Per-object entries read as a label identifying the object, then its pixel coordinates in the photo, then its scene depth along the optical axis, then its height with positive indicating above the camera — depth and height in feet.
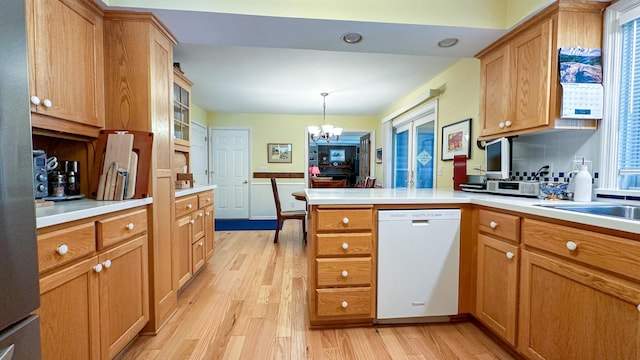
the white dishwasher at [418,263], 5.90 -2.00
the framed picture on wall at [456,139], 8.84 +1.15
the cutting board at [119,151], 5.26 +0.38
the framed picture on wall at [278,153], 18.71 +1.26
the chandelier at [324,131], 15.20 +2.36
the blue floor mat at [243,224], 16.06 -3.36
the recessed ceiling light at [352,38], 6.37 +3.21
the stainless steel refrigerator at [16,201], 1.88 -0.23
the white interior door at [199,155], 16.12 +0.98
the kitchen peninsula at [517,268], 3.40 -1.60
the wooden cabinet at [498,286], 4.89 -2.23
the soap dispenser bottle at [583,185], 5.21 -0.23
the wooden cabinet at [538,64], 5.29 +2.38
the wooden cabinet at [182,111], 8.63 +2.02
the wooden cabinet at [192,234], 7.13 -1.92
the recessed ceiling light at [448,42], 6.64 +3.26
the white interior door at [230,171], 18.43 +0.00
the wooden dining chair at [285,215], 12.74 -2.06
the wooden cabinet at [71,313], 3.36 -1.94
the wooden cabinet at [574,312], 3.29 -1.95
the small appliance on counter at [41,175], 4.60 -0.09
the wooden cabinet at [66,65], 4.17 +1.81
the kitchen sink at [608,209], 4.63 -0.63
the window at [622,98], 4.97 +1.42
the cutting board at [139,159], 5.29 +0.23
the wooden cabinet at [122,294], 4.32 -2.20
